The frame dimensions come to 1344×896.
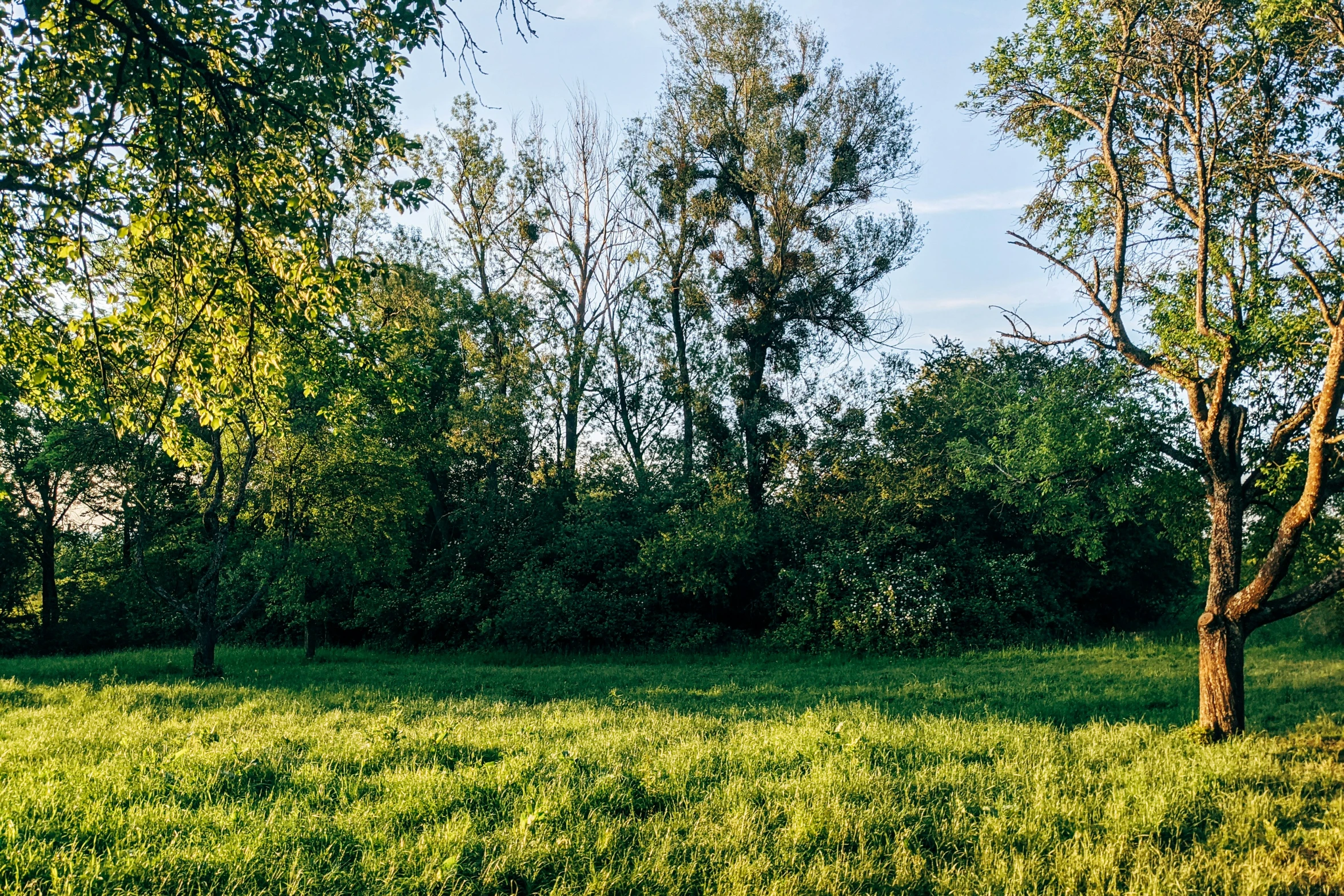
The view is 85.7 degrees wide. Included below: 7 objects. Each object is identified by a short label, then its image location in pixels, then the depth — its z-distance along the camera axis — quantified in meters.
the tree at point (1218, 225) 8.39
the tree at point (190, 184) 5.91
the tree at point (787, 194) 26.25
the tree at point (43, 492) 25.23
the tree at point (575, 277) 27.42
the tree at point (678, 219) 27.11
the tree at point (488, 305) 24.00
